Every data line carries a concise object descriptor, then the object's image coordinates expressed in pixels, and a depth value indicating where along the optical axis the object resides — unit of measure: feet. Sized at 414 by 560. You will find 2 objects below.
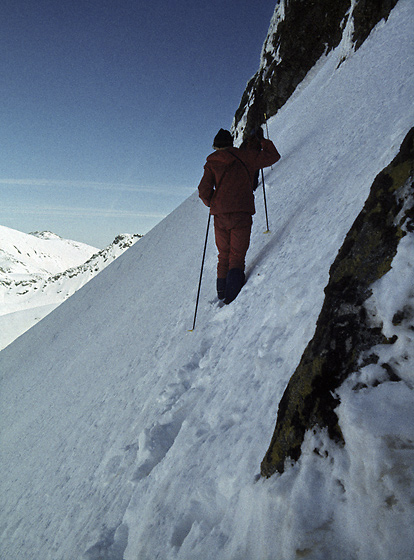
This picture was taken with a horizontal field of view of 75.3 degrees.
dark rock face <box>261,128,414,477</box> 3.69
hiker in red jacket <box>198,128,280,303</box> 11.32
